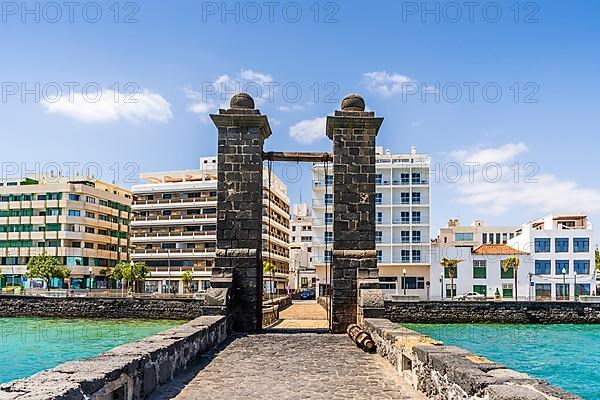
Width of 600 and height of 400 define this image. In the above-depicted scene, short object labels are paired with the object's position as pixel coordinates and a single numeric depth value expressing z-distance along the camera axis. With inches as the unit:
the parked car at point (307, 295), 2237.9
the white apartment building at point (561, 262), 1995.6
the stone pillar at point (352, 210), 550.0
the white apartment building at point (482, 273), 2046.0
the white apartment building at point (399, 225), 2117.4
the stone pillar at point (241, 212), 551.8
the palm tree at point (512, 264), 1999.8
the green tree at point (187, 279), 2204.7
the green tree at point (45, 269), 2128.4
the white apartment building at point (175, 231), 2283.5
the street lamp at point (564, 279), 1956.2
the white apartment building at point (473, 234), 2620.6
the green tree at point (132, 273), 2185.0
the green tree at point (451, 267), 1979.6
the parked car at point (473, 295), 1883.0
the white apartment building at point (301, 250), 3144.7
